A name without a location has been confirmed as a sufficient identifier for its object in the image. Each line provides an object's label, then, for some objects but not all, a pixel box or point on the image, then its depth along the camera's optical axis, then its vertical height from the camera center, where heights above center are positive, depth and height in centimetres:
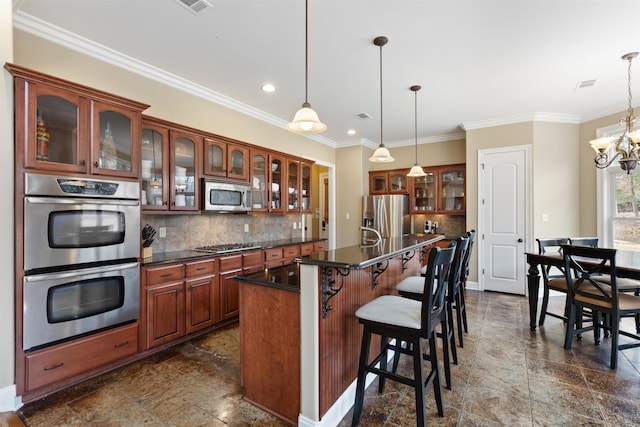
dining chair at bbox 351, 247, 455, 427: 165 -64
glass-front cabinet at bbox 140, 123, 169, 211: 291 +49
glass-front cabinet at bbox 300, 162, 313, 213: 500 +50
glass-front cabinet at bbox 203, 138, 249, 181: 348 +69
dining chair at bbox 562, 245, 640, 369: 252 -75
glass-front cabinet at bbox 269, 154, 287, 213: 439 +50
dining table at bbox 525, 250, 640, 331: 273 -52
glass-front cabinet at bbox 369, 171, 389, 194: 630 +70
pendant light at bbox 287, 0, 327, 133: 215 +68
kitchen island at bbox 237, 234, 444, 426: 169 -75
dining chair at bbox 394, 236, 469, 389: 223 -63
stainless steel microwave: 339 +24
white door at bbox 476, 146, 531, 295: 471 -4
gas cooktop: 340 -39
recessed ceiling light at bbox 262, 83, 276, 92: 358 +156
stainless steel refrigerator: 580 +0
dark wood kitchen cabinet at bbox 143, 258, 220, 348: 268 -81
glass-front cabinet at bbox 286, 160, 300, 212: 472 +48
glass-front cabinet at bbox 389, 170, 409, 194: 609 +68
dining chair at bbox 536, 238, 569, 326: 319 -75
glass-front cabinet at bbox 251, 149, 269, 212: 410 +50
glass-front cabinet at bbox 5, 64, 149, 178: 201 +67
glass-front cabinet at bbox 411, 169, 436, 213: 579 +42
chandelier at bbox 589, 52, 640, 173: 286 +69
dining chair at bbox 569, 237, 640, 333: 282 -68
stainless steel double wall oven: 202 -30
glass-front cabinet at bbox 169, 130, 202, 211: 314 +50
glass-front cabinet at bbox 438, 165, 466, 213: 552 +48
